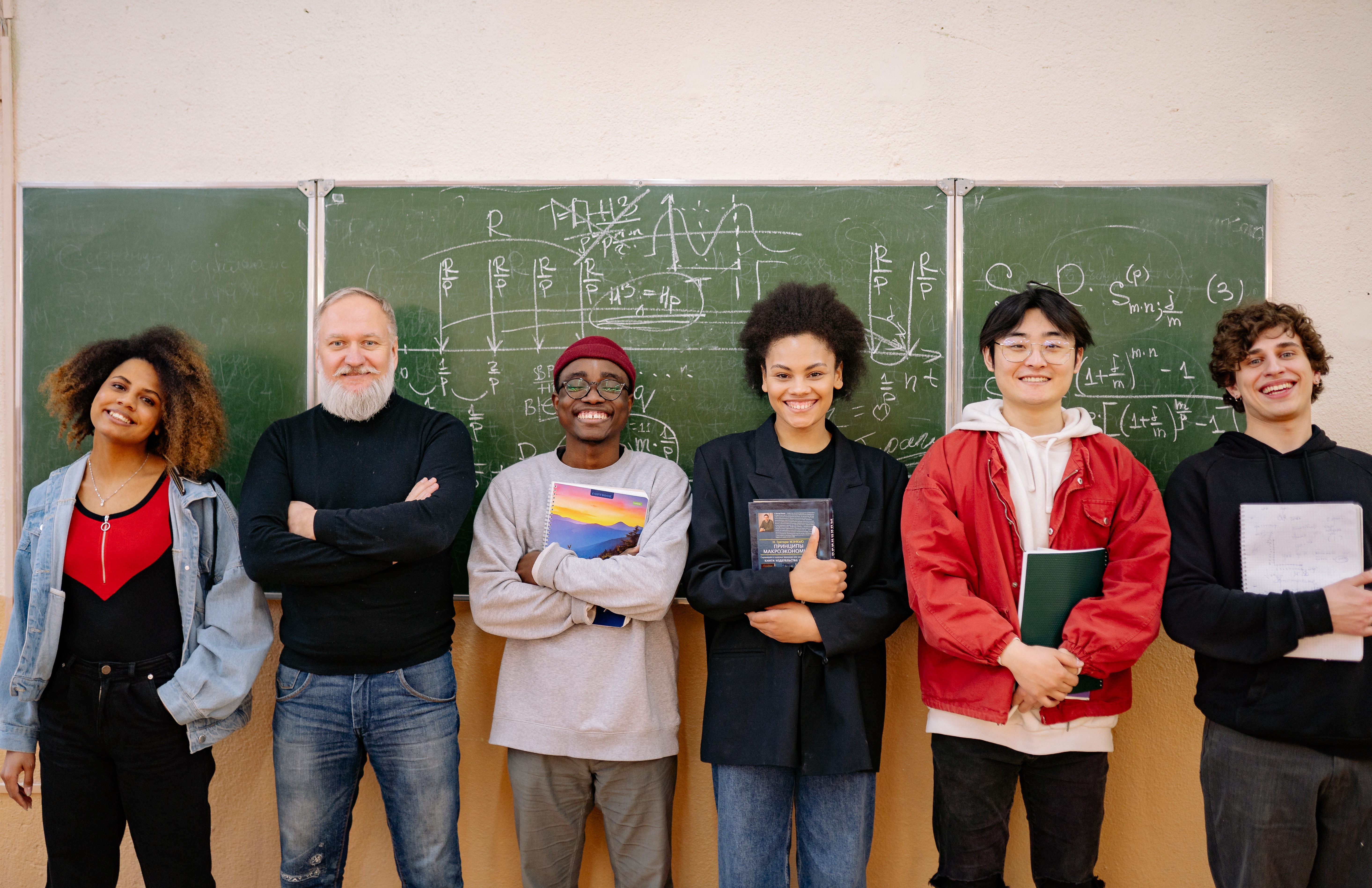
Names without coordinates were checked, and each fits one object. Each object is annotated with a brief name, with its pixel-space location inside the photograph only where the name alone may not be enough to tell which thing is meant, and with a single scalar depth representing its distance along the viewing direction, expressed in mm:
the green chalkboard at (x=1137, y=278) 2742
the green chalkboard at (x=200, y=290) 2758
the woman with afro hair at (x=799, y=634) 2094
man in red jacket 1938
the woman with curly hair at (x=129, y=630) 2104
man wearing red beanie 2205
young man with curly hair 1955
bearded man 2166
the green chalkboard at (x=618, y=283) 2756
